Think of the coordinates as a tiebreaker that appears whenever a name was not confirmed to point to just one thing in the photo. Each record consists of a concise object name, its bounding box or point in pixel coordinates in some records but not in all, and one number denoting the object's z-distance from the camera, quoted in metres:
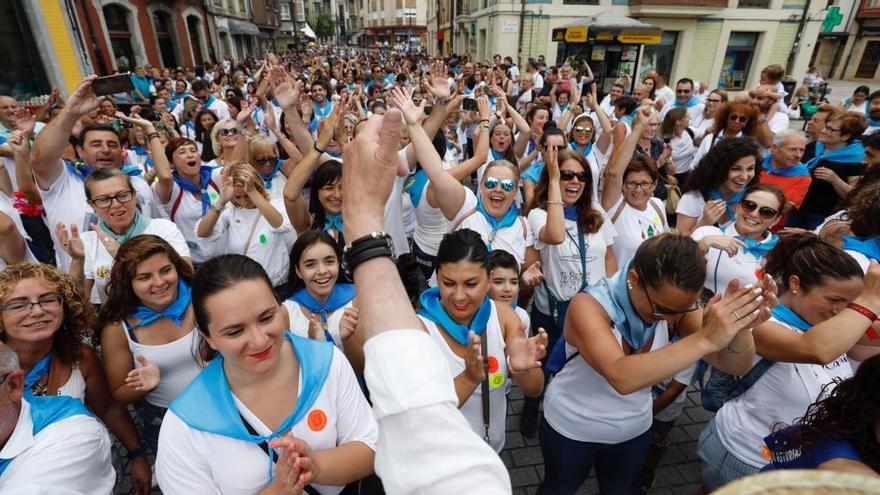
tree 76.69
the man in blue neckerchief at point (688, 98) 8.37
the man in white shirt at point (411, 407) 0.81
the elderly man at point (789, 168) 4.54
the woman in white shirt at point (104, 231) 3.14
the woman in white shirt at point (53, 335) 2.17
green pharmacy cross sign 21.52
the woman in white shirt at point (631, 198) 4.04
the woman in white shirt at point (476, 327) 2.42
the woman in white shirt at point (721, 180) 4.14
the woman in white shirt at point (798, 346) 2.00
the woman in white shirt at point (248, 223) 3.72
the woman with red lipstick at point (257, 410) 1.66
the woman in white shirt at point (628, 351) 1.74
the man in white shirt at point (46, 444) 1.72
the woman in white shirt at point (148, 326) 2.52
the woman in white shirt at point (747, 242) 3.22
